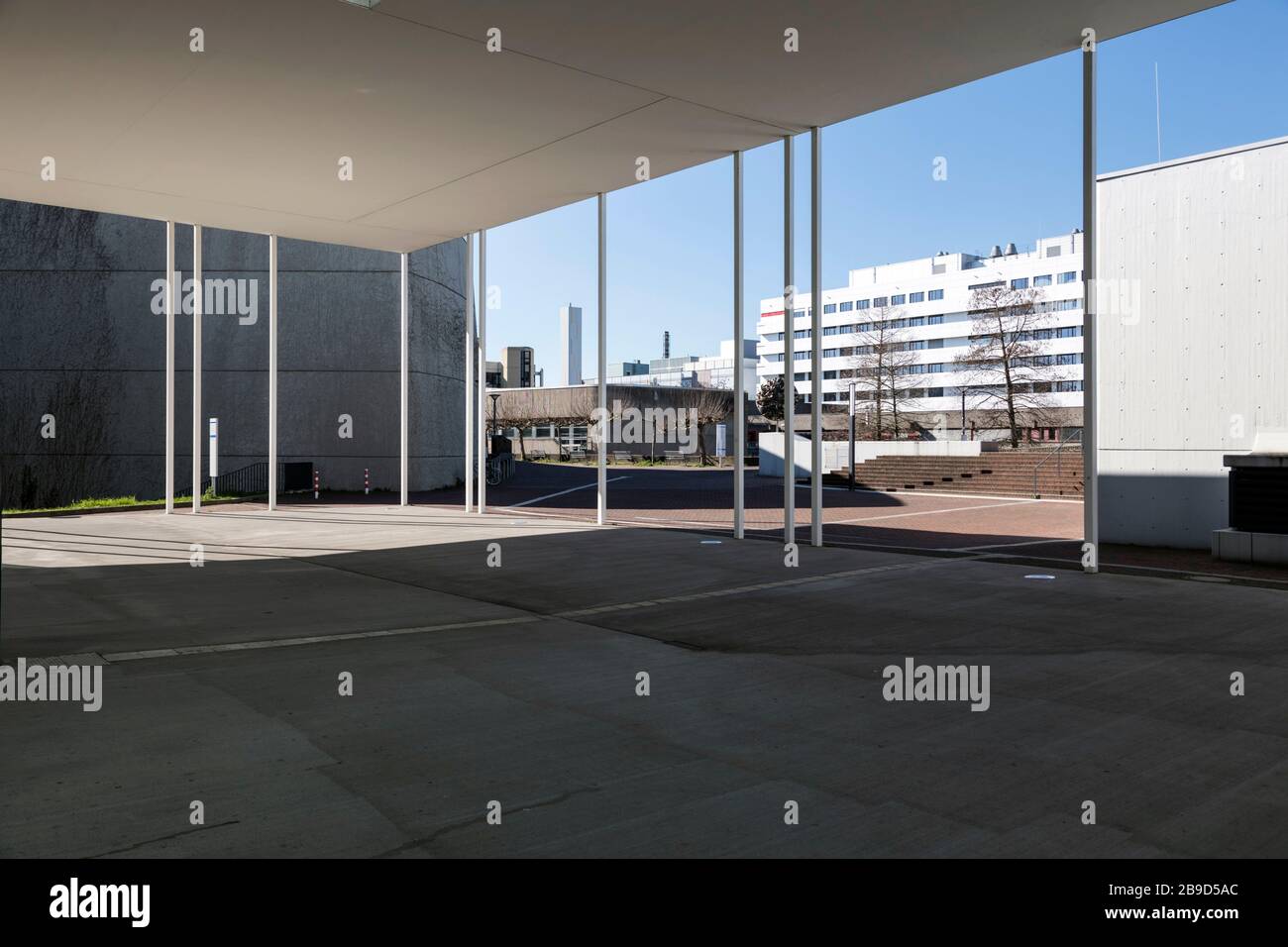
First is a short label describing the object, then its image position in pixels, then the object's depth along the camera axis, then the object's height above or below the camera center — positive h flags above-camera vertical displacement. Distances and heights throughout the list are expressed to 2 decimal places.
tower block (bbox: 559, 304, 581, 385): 156.26 +16.85
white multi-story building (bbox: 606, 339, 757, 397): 123.31 +12.24
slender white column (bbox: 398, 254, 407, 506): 21.33 +1.10
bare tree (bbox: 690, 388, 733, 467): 56.53 +2.59
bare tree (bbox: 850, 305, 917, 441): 53.25 +5.52
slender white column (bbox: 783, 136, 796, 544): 13.91 +0.85
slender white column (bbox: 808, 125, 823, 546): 13.38 +1.60
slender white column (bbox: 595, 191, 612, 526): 17.25 +1.99
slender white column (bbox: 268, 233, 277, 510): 19.77 +1.64
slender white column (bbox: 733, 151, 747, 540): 14.62 +0.82
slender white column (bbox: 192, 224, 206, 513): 18.52 +1.32
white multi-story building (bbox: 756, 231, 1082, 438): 82.25 +13.37
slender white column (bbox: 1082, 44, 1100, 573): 10.58 +1.53
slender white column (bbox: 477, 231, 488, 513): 19.72 +1.79
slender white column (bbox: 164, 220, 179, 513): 18.21 +1.51
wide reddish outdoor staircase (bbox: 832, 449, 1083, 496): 27.83 -0.78
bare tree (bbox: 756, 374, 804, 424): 57.89 +3.19
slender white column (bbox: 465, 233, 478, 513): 20.03 +2.29
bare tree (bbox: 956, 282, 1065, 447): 45.44 +5.37
